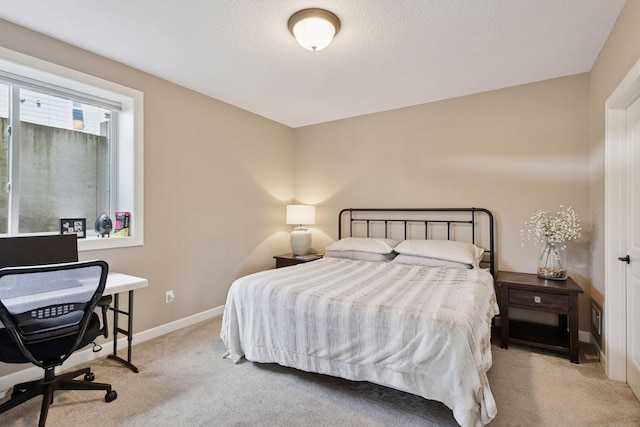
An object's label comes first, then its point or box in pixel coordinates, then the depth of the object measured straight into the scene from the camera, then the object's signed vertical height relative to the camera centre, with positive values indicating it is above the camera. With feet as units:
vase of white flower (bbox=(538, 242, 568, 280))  9.36 -1.54
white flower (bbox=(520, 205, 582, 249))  9.14 -0.38
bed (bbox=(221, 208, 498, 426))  5.49 -2.22
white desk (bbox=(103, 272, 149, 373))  7.25 -1.81
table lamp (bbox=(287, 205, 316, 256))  13.96 -0.43
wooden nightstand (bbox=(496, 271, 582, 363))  8.38 -2.58
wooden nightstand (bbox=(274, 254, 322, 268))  13.19 -1.97
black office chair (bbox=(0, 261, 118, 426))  5.27 -1.85
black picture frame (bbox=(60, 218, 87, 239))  8.24 -0.38
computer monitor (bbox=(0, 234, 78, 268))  6.72 -0.85
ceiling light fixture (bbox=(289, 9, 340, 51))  6.84 +4.18
